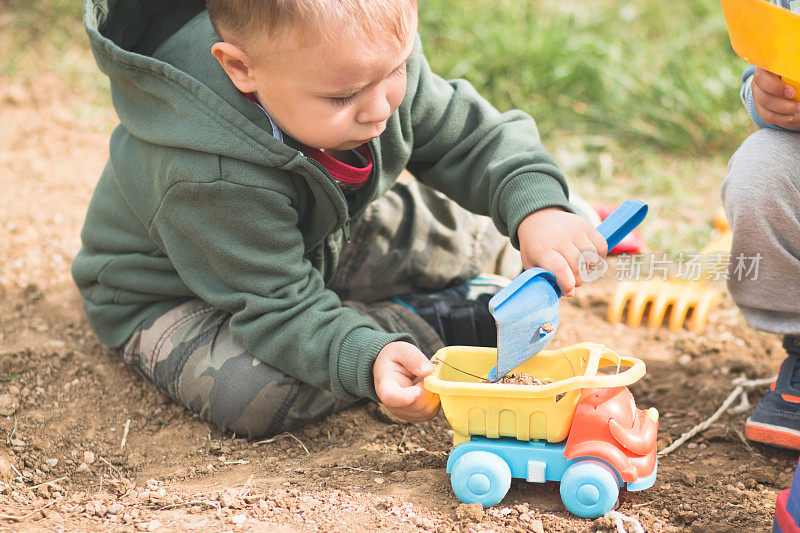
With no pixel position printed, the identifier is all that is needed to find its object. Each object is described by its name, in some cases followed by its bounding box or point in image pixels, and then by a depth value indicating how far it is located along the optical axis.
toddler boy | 1.79
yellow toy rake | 2.22
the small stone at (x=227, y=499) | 1.76
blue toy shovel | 1.73
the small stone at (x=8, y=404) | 1.95
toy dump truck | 1.72
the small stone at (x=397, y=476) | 1.82
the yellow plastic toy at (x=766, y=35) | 1.75
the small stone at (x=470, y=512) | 1.72
